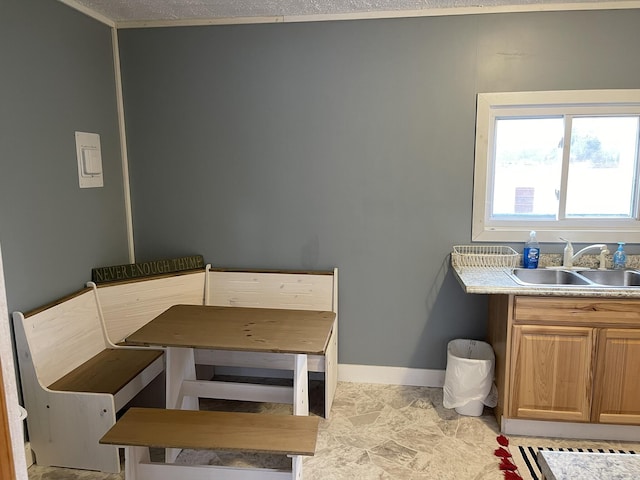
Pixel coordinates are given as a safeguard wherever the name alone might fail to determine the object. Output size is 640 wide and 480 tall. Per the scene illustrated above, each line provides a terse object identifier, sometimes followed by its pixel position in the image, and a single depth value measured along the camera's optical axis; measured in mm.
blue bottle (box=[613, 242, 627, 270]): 2941
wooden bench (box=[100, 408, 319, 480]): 1916
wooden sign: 3042
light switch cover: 2900
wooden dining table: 2238
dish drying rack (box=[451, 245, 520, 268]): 3094
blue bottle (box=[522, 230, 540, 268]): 3023
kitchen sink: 2914
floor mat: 2361
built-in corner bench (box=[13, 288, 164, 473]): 2363
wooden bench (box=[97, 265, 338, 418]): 3037
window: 3002
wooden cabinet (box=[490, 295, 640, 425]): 2551
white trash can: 2865
